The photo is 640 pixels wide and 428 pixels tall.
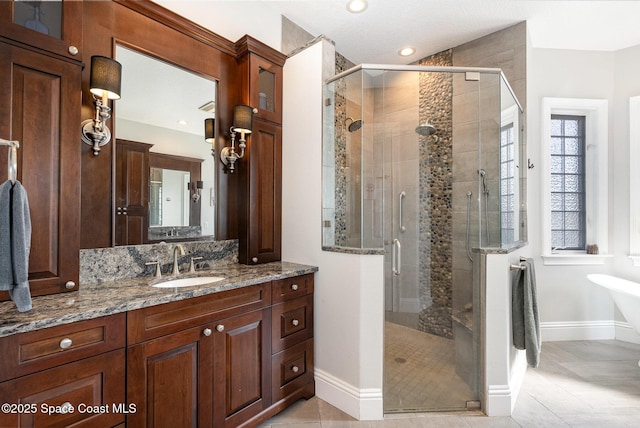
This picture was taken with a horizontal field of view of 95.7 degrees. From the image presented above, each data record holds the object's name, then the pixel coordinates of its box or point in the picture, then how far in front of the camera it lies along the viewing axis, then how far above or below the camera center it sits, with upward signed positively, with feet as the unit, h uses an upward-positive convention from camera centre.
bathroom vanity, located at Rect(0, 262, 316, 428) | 3.30 -2.03
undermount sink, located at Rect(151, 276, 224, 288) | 5.48 -1.32
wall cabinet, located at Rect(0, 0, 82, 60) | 4.05 +2.79
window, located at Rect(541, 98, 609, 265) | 9.85 +1.24
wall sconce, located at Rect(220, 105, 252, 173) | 6.66 +1.94
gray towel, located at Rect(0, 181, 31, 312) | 3.30 -0.38
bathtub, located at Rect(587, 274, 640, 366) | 7.79 -2.19
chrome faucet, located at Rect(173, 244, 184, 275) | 5.89 -0.86
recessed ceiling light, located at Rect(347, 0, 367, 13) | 7.74 +5.69
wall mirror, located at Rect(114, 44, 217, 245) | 5.60 +1.33
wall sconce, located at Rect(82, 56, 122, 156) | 4.75 +2.02
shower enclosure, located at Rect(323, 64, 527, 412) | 6.76 +0.46
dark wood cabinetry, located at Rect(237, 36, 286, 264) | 7.06 +1.34
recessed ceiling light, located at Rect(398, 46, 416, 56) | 10.18 +5.85
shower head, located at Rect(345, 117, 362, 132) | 7.28 +2.26
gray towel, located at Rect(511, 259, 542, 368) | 6.54 -2.30
